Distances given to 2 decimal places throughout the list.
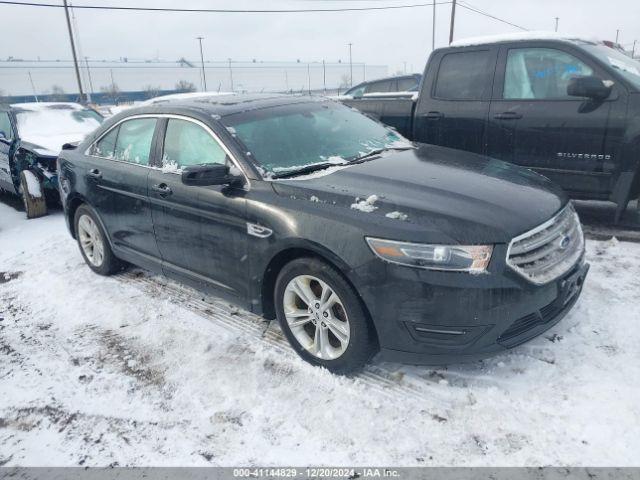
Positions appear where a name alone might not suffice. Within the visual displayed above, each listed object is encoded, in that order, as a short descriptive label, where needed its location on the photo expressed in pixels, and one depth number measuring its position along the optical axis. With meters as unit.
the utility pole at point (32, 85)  66.68
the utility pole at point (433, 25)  41.67
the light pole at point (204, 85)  71.61
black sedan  2.55
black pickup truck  4.55
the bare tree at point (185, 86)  69.97
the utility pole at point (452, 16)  31.82
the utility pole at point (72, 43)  27.23
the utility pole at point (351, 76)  86.55
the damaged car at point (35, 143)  7.32
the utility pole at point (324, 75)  88.69
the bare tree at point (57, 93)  53.58
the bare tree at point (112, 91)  55.86
